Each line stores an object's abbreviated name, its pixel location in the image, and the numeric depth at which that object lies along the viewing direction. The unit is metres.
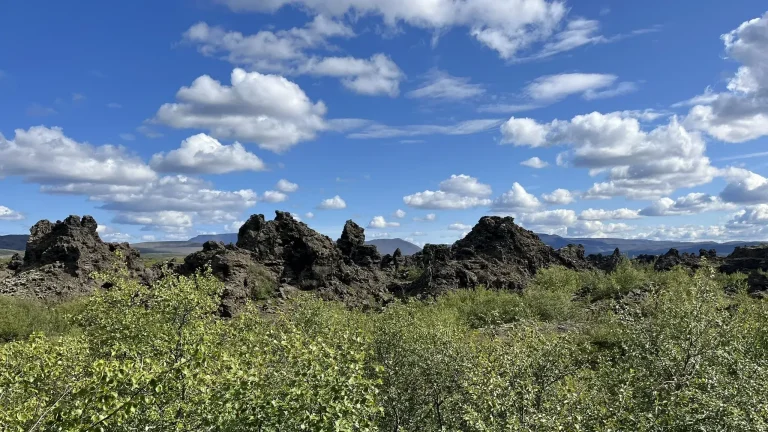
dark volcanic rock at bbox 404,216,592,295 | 63.16
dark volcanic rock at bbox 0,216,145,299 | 56.94
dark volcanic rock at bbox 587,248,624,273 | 79.69
